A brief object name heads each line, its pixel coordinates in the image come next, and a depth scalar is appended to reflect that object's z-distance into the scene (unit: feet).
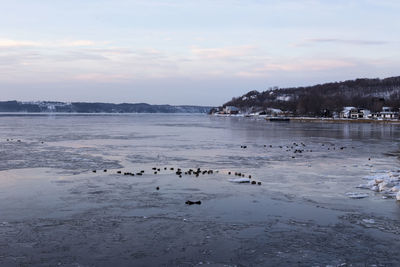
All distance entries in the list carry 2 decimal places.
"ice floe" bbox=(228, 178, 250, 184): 60.24
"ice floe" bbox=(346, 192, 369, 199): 49.94
